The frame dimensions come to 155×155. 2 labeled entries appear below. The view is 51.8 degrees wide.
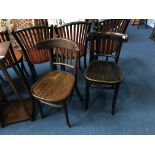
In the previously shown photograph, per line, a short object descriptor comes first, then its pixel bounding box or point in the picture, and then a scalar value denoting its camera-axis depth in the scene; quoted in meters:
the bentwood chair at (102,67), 1.60
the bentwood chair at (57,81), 1.49
